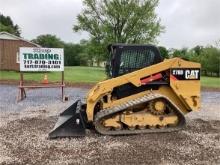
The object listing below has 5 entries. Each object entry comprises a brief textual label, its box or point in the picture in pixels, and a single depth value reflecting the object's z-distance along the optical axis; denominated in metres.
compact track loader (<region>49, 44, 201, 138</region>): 4.32
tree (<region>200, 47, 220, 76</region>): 30.79
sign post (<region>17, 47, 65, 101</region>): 7.57
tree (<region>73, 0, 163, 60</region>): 22.13
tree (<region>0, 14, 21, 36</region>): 40.21
